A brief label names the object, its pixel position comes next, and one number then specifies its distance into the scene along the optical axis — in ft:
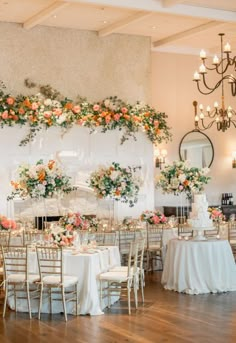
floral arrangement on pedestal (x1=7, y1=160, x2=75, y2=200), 37.09
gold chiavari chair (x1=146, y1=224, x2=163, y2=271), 43.15
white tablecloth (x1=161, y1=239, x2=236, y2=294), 35.63
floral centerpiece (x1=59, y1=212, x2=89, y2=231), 33.73
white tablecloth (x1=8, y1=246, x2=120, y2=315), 30.99
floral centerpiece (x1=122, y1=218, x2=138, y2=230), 43.45
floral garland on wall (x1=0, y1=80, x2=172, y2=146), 47.39
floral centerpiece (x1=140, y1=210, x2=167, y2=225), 43.98
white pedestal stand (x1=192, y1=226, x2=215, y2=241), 36.70
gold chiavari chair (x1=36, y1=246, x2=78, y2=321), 30.27
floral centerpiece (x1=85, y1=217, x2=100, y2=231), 40.60
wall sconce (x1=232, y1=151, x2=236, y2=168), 60.64
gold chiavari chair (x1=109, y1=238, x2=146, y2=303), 32.80
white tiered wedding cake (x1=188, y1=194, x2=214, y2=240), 36.78
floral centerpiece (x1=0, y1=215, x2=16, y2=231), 39.81
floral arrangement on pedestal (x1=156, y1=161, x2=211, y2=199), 42.29
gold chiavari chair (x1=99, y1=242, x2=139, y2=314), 31.19
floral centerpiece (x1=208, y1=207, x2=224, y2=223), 42.47
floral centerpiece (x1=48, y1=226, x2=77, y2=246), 32.12
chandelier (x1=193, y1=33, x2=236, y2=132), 33.81
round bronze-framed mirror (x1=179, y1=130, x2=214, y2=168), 58.80
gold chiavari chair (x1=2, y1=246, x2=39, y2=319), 30.94
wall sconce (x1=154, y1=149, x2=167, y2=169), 56.59
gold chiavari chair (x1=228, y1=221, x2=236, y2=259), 43.86
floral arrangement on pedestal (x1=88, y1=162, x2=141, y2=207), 40.52
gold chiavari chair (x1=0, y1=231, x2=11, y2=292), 39.65
